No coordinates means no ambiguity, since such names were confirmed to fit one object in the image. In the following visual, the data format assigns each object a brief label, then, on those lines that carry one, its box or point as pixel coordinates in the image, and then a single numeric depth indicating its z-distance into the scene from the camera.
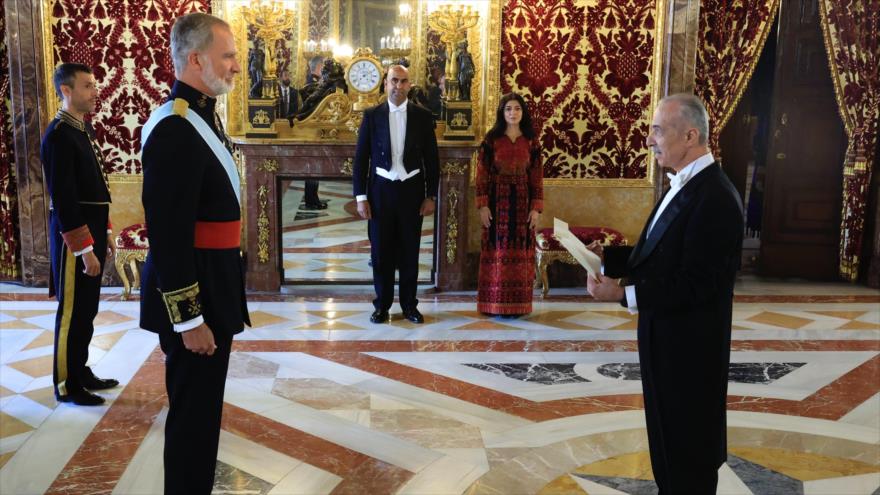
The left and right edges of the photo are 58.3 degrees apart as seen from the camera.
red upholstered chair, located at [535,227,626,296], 5.98
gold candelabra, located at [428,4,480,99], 5.96
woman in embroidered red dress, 5.14
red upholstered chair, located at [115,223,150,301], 5.75
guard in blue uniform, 3.37
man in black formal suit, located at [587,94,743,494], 2.10
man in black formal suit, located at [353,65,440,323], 5.07
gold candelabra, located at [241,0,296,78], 5.88
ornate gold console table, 5.90
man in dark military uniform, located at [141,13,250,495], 2.10
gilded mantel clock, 6.06
